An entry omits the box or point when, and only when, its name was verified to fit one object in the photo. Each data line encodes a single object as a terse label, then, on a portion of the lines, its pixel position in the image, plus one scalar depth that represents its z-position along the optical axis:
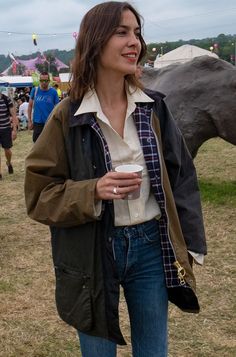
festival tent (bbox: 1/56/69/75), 35.56
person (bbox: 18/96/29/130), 16.45
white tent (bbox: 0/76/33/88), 24.35
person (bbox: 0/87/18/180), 7.48
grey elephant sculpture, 5.73
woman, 1.64
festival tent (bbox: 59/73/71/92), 30.43
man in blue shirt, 7.64
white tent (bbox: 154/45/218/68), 26.10
